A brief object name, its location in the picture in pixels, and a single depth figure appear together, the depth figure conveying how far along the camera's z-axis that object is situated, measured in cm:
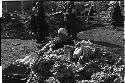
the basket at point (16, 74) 611
